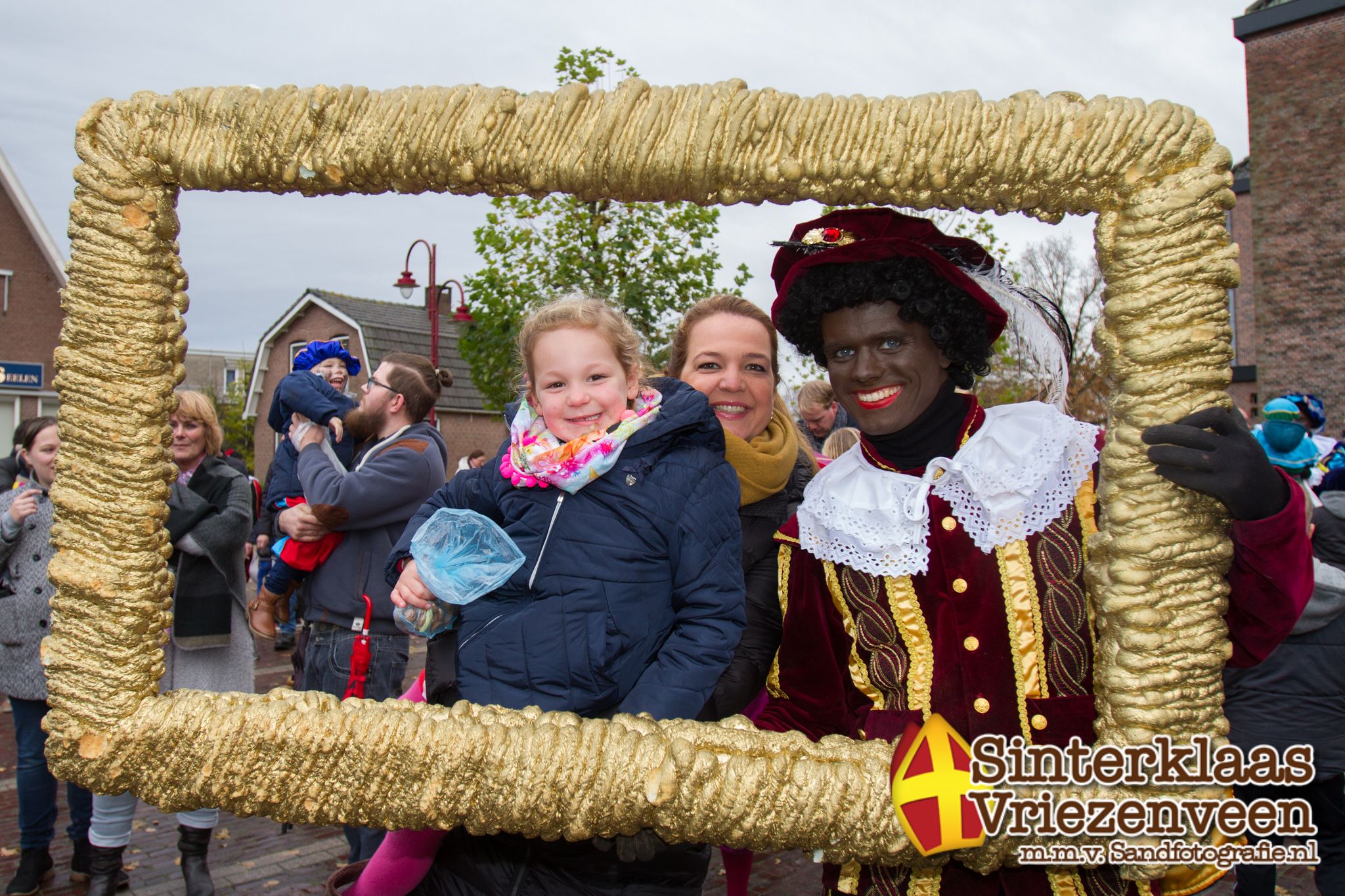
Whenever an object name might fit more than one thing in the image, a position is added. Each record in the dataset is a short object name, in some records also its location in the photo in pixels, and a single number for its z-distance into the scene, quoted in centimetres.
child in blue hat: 372
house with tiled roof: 2172
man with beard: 360
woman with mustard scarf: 204
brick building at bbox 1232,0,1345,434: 1433
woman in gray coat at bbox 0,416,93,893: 404
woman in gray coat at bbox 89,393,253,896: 377
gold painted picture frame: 139
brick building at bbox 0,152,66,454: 1911
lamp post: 1291
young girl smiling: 179
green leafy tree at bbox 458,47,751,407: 919
